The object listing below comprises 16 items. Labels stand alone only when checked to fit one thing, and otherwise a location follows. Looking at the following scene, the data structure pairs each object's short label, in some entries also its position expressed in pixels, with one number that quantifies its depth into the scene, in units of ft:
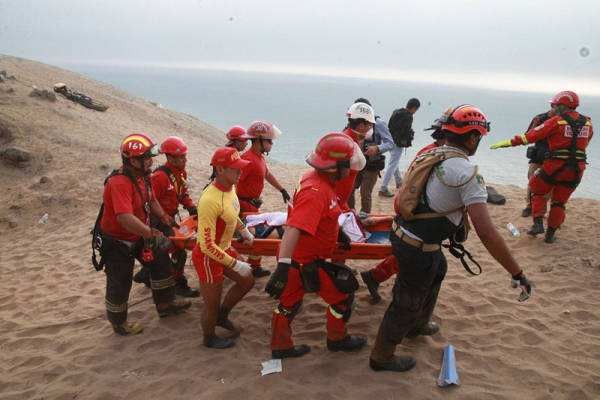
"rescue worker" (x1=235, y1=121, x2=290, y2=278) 15.83
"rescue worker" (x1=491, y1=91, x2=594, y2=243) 19.45
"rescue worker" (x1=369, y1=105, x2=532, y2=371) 8.73
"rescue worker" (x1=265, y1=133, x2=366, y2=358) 9.65
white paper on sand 11.78
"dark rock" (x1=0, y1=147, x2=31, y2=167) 30.50
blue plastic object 11.32
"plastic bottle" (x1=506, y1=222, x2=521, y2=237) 22.94
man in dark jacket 27.35
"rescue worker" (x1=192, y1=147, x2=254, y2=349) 11.23
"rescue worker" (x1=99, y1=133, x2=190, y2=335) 11.80
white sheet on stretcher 14.51
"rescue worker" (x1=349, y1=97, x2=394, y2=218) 19.99
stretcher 13.30
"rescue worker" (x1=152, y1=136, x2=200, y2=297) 14.52
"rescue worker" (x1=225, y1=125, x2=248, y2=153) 16.42
